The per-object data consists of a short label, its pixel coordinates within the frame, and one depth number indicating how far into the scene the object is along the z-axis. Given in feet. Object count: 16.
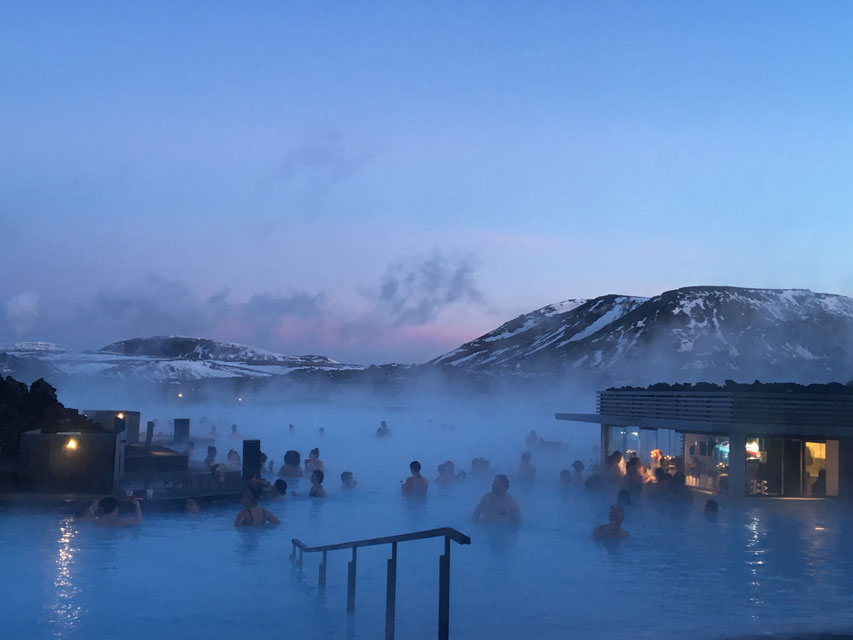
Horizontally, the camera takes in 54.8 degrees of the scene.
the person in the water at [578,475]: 66.85
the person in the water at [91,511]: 45.55
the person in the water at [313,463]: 73.00
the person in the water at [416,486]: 63.60
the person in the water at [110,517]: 44.27
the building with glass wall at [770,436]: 54.08
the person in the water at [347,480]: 69.41
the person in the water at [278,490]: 59.93
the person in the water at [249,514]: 46.98
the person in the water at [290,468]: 73.72
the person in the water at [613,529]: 45.09
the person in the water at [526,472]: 73.51
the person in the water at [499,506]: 49.90
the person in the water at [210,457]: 71.50
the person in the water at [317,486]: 62.80
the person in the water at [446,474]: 72.28
